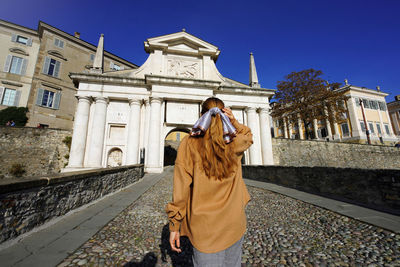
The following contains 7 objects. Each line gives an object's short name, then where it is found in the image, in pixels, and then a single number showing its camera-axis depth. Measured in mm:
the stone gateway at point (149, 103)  14523
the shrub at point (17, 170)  13677
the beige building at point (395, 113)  34312
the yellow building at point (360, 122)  27969
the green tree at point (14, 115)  17152
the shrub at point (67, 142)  15656
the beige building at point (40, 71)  18781
